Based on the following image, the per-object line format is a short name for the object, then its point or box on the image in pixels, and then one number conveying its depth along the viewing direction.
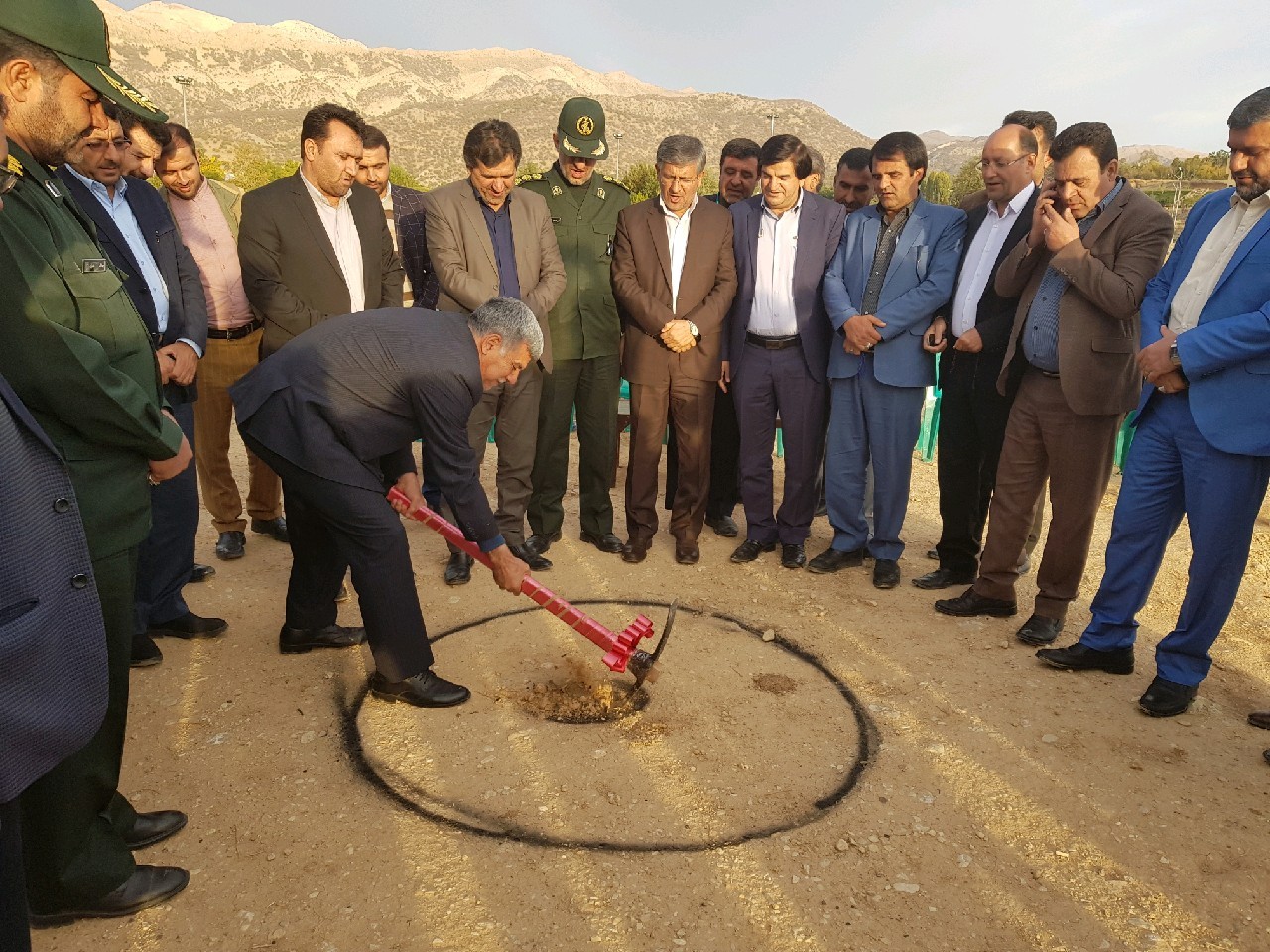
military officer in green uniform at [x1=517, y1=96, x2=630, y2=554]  5.35
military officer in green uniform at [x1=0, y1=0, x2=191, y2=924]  2.24
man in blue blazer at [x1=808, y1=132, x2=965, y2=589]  4.89
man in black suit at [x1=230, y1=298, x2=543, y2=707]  3.45
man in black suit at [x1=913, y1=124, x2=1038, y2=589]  4.77
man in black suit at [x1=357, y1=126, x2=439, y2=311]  5.80
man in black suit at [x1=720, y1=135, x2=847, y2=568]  5.21
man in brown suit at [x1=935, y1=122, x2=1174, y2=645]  4.06
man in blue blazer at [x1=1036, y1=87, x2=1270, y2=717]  3.45
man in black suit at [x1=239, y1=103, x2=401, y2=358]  4.68
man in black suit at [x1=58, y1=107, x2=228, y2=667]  4.03
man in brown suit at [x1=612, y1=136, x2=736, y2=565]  5.21
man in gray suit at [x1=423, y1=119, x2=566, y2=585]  4.89
